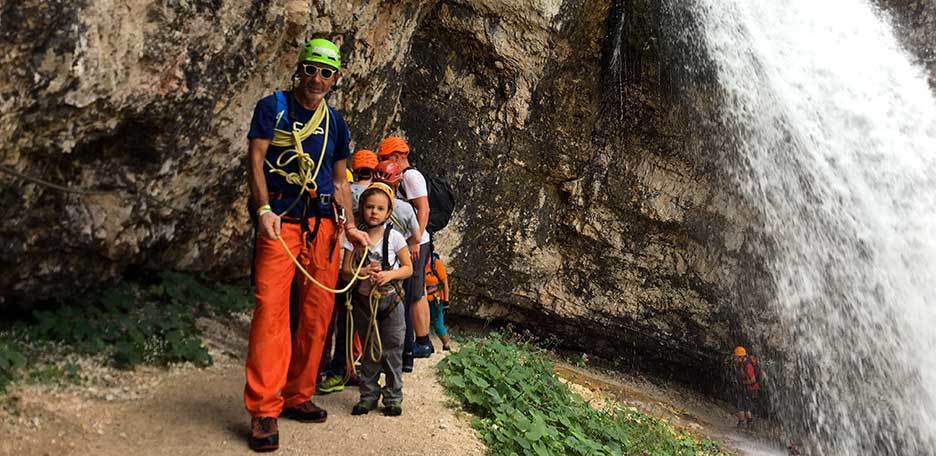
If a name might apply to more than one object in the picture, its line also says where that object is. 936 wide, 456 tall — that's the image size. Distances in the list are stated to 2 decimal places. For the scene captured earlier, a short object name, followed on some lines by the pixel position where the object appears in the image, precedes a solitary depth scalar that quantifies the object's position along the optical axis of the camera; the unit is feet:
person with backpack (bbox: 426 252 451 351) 24.82
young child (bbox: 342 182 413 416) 15.89
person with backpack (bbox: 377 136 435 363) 19.89
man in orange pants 13.71
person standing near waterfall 37.47
